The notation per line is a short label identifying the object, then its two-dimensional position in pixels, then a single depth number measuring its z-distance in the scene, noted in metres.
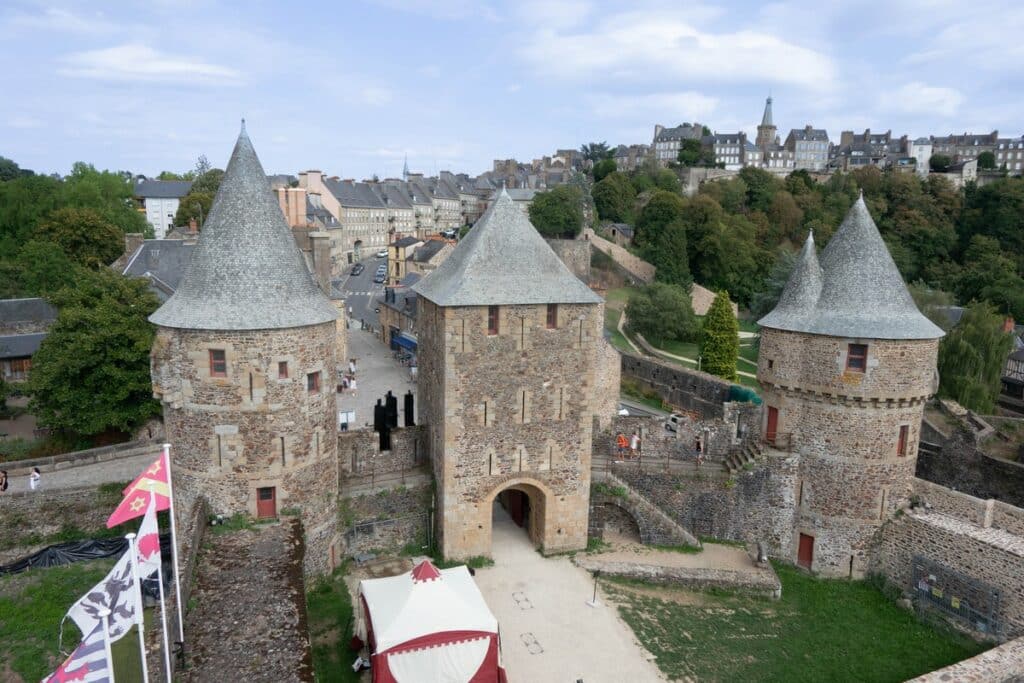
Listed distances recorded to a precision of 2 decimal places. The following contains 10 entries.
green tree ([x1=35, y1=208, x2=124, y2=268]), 46.12
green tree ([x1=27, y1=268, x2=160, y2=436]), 25.00
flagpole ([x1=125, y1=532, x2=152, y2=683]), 9.44
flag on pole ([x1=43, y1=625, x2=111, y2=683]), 8.77
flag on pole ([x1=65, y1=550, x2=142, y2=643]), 9.19
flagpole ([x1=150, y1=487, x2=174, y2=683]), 10.19
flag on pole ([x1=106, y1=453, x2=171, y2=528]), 10.95
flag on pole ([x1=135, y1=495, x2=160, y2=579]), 10.28
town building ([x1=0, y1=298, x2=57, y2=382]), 35.59
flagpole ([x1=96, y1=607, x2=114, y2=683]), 8.91
